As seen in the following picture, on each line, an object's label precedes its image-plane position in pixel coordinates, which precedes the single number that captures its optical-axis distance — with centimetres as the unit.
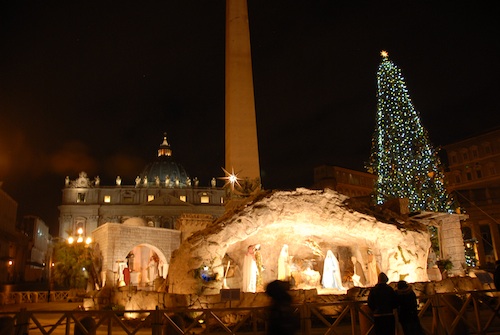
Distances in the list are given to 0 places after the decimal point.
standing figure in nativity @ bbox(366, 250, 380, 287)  1739
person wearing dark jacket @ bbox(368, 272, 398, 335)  623
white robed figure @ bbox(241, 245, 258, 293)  1639
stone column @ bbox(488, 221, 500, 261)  3606
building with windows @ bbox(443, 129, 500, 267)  3712
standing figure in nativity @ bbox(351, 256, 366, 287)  1867
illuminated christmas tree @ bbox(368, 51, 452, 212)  2611
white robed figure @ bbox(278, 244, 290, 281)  1695
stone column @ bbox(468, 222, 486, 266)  3716
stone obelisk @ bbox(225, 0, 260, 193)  2016
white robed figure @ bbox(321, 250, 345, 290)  1753
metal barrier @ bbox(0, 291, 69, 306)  2303
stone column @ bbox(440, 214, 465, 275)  2019
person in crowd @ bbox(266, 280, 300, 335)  504
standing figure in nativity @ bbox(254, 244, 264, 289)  1734
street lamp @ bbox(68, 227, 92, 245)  2565
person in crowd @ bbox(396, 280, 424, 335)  617
